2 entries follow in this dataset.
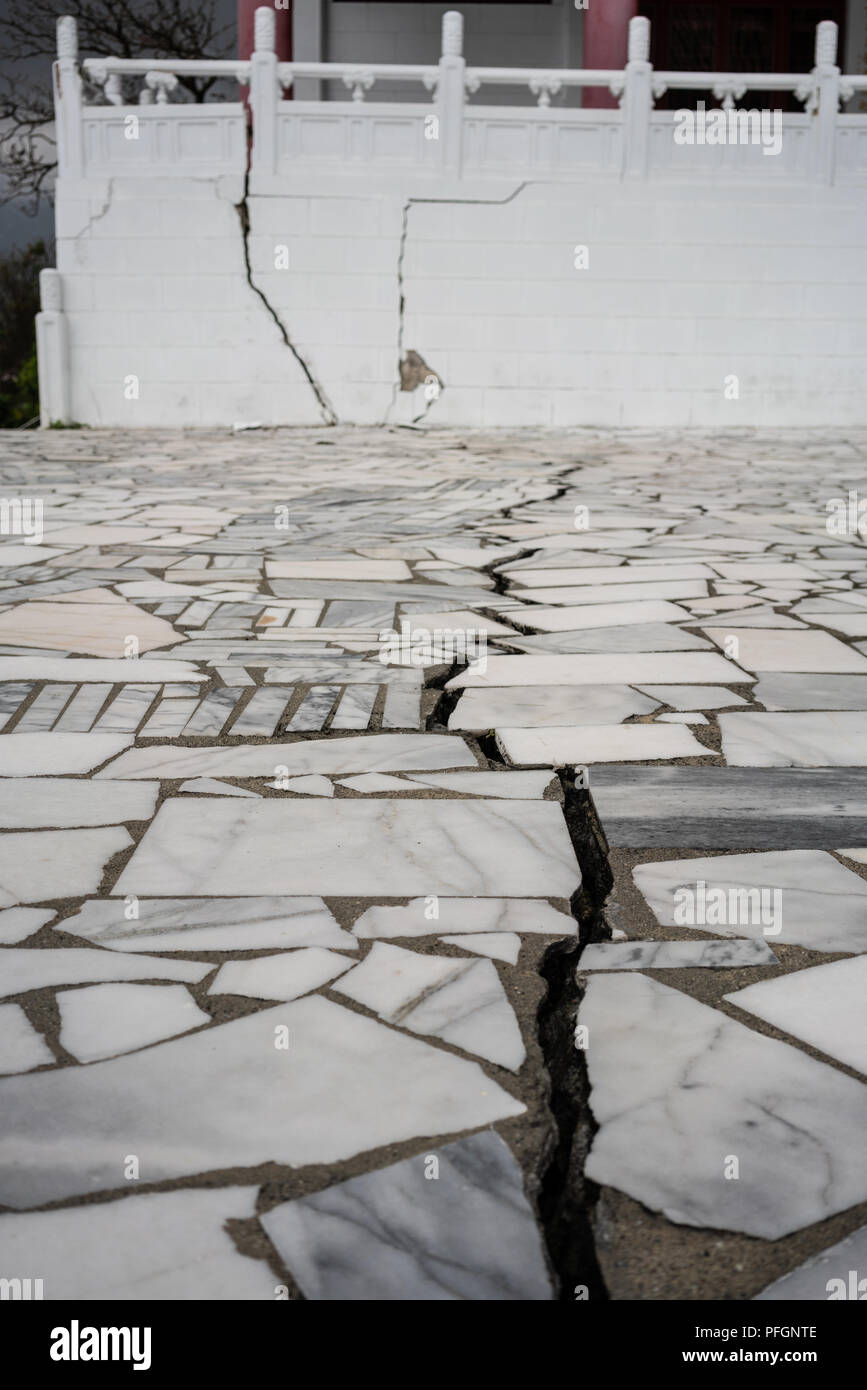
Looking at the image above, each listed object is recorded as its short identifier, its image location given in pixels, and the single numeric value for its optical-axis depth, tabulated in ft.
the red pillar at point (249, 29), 39.99
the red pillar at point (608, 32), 39.27
